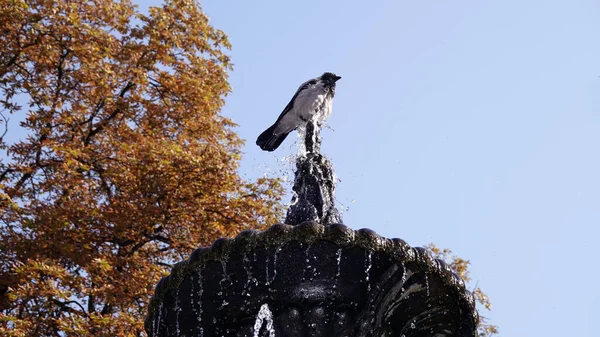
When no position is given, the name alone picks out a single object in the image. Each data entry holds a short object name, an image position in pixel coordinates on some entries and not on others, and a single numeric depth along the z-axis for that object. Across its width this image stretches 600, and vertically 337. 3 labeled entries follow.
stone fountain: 5.72
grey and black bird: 7.75
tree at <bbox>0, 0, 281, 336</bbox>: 11.48
